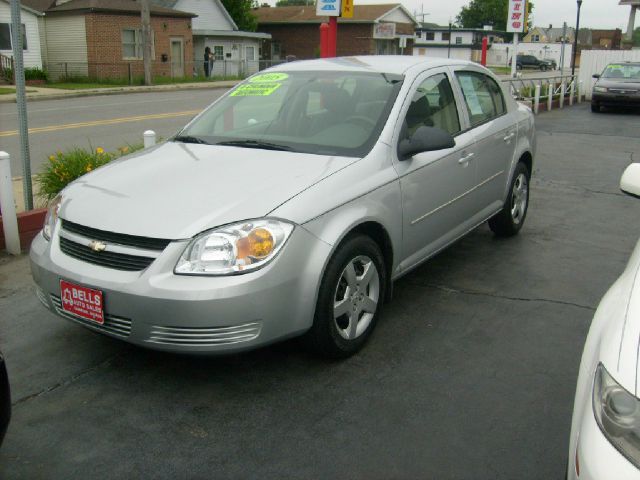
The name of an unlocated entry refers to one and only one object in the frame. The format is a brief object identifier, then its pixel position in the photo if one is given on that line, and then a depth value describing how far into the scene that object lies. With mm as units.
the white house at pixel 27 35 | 32062
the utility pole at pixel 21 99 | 6043
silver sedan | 3457
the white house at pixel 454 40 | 85600
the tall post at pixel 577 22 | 31050
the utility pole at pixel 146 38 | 32281
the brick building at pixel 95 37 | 35031
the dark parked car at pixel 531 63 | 69688
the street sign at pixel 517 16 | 21156
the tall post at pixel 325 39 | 10039
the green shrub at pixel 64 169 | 7066
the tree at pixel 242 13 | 54188
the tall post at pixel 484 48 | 22234
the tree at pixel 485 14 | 113688
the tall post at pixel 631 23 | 38822
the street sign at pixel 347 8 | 9859
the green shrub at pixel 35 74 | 32375
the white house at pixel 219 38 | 44438
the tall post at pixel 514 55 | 21356
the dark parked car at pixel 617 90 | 20531
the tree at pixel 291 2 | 110688
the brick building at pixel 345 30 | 57219
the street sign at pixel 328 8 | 9766
